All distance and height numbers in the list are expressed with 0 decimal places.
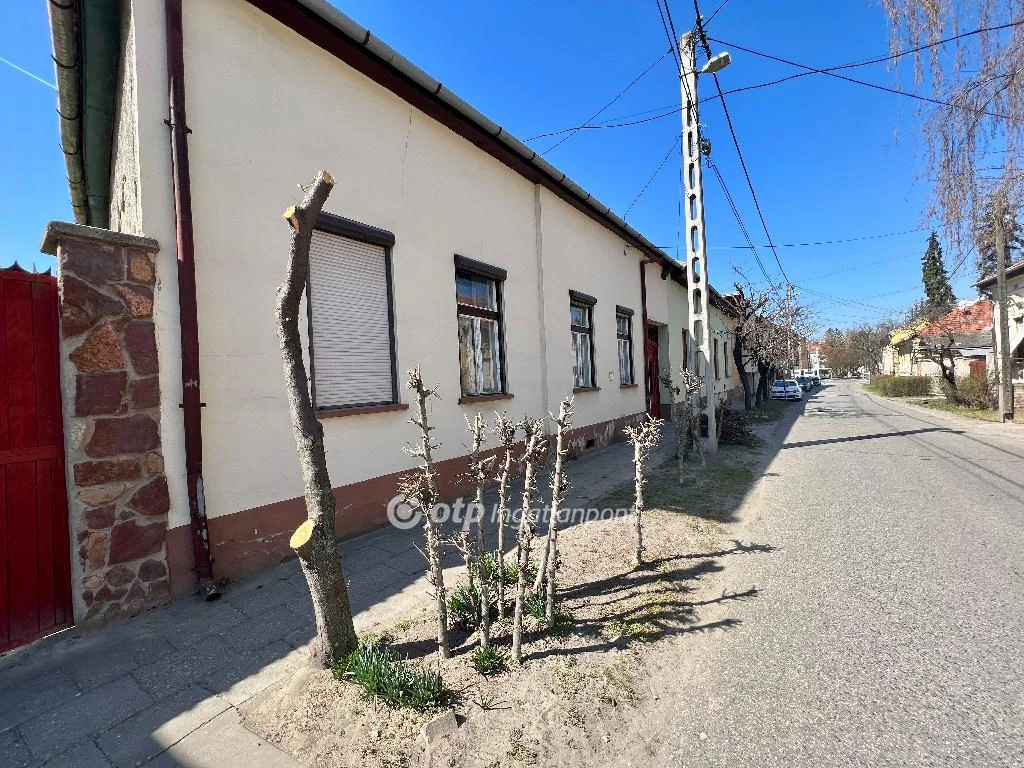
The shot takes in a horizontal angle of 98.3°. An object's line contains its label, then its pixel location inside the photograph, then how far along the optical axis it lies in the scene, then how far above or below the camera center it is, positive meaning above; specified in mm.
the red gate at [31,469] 2727 -421
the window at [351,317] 4363 +761
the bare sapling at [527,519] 2439 -792
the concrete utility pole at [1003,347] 12644 +455
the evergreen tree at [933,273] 40969 +8765
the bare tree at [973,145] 5383 +3273
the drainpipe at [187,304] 3334 +698
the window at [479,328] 6234 +832
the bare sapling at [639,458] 3575 -664
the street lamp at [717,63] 7652 +5448
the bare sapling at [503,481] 2506 -568
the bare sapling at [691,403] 7332 -486
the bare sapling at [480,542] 2463 -911
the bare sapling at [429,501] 2387 -644
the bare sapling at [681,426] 6648 -835
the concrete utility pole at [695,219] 8164 +2940
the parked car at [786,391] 28453 -1295
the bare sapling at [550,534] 2643 -950
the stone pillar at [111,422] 2846 -152
